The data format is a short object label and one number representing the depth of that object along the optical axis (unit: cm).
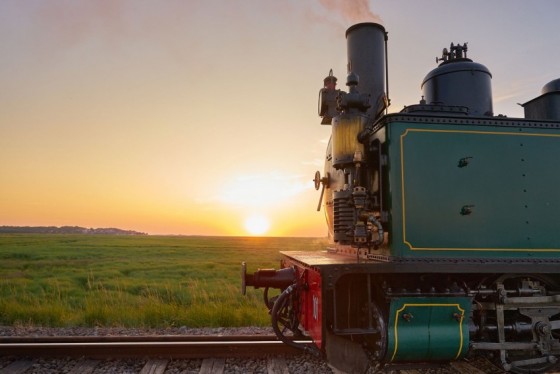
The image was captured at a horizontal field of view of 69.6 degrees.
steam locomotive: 428
